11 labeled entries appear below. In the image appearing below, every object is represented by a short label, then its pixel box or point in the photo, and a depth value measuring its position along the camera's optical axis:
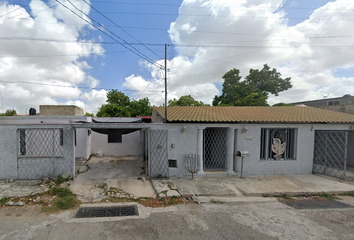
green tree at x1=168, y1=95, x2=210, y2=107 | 30.41
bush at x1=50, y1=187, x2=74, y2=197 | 4.74
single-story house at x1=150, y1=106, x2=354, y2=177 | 6.52
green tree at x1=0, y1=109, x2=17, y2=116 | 34.90
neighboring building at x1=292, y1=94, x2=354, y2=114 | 11.19
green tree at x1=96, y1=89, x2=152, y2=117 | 21.97
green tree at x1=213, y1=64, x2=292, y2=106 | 22.72
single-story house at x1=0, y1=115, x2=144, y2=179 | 5.76
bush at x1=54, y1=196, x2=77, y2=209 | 4.10
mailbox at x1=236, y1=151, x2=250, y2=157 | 6.43
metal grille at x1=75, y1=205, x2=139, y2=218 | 3.83
